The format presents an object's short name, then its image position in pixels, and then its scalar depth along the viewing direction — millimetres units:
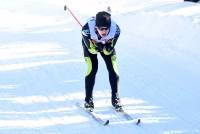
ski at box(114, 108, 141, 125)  16500
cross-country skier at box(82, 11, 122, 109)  15562
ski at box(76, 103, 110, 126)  16437
